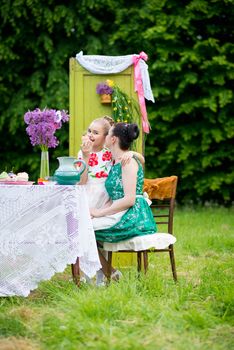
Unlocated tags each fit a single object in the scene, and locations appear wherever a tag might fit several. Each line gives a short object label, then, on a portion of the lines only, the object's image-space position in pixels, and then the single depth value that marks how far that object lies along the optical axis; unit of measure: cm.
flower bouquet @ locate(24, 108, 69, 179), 570
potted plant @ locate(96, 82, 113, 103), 700
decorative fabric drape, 700
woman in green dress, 568
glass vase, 571
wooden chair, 567
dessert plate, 538
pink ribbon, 699
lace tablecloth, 523
